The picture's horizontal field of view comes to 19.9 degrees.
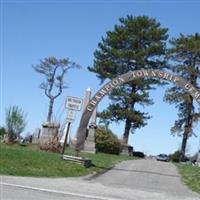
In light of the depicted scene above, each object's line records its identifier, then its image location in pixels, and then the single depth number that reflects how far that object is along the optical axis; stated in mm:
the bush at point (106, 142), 52812
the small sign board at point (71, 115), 27062
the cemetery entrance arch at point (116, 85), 26672
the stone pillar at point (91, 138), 47188
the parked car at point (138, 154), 69275
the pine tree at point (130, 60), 67000
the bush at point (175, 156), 68750
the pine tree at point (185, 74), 66312
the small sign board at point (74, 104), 27031
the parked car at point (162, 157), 70512
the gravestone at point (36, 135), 48481
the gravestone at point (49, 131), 33794
